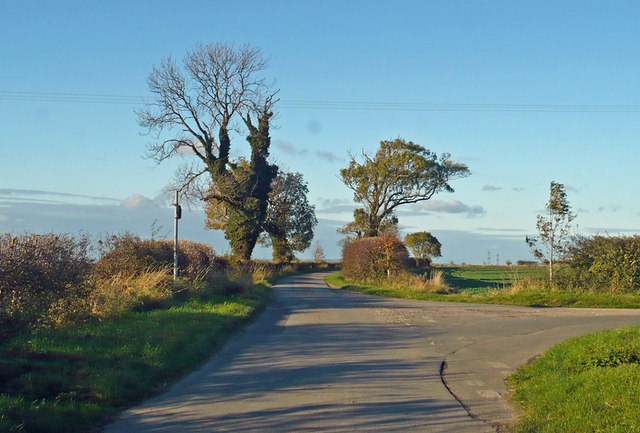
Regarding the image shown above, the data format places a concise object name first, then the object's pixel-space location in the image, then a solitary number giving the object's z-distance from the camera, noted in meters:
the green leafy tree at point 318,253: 83.12
